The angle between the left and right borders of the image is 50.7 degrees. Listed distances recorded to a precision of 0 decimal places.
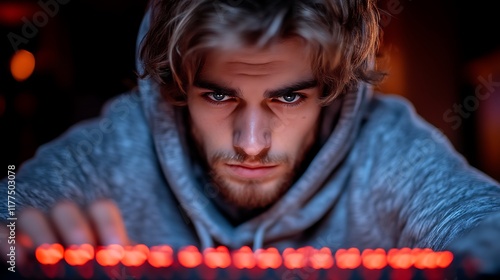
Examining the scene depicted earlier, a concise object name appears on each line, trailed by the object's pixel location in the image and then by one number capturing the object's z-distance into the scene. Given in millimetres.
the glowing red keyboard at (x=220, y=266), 581
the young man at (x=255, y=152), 927
